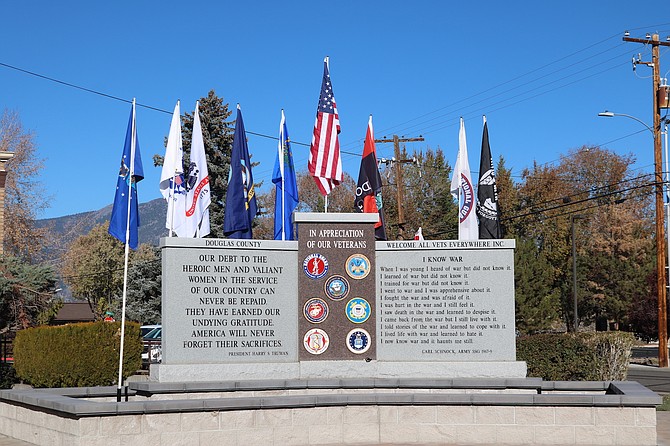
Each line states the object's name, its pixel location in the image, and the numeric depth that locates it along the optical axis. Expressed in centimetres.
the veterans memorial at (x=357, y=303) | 1510
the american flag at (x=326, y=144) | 1733
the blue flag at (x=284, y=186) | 1908
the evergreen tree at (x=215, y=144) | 4019
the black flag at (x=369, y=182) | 1812
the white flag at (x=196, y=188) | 1764
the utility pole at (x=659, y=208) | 3497
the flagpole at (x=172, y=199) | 1717
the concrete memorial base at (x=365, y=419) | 1234
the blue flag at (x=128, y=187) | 1602
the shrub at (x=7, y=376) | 2094
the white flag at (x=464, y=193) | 1861
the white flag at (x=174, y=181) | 1712
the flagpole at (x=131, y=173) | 1596
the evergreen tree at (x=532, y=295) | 4778
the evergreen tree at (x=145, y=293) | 4028
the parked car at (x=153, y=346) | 2772
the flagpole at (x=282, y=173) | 1902
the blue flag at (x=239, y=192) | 1747
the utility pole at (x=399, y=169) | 3991
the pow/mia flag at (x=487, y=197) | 1845
